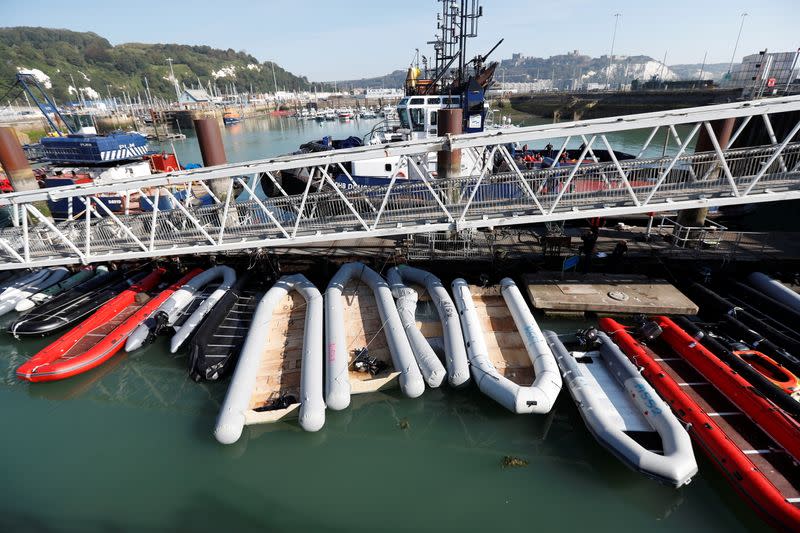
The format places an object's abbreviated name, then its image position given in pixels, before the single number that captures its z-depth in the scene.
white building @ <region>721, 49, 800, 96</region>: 28.69
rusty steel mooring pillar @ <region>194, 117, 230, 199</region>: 14.70
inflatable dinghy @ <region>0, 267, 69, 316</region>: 14.16
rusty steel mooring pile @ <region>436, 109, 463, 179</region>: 12.93
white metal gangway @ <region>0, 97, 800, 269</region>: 10.22
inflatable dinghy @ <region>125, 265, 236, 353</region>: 11.73
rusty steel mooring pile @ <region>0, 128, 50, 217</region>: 17.80
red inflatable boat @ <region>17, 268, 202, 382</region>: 10.59
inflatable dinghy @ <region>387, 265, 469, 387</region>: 9.55
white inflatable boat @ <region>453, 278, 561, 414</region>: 8.69
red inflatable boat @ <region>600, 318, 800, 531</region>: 6.53
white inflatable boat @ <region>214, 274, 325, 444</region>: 8.61
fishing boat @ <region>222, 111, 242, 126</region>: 98.77
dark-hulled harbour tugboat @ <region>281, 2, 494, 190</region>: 19.36
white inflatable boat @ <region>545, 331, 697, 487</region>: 7.11
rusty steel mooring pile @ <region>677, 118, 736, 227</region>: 13.28
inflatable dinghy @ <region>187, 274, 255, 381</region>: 10.48
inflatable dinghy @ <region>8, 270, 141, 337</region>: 12.43
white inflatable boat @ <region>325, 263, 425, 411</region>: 9.34
